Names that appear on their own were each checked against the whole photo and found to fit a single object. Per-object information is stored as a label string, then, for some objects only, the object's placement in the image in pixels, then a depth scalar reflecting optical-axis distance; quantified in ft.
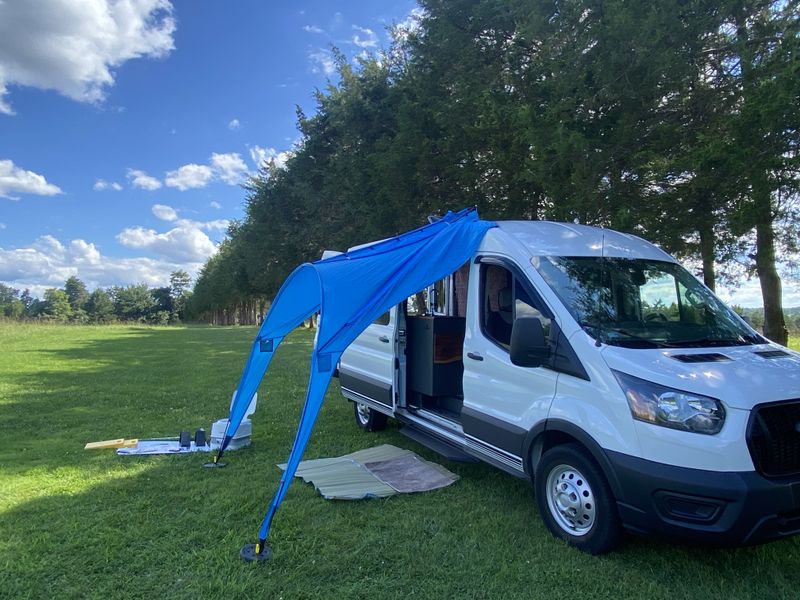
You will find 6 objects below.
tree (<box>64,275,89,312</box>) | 432.50
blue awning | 13.83
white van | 10.77
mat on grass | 17.31
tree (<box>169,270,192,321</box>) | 416.26
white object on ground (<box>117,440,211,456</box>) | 22.08
